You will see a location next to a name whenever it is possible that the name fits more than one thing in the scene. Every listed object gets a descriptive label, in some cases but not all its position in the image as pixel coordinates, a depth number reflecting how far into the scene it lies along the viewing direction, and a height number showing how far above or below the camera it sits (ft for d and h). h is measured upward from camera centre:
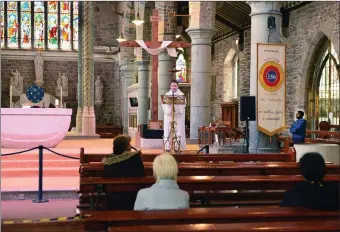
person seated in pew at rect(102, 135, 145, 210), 17.28 -1.46
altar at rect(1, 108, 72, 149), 38.09 -0.39
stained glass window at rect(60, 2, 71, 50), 92.53 +14.56
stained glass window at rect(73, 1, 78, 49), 92.79 +15.01
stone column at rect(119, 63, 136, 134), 82.64 +5.54
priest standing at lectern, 39.77 -0.08
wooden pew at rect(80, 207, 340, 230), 11.11 -1.90
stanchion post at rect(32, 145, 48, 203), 25.35 -3.27
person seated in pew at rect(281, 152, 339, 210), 12.19 -1.51
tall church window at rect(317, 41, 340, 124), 57.06 +2.92
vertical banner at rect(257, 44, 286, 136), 31.30 +1.55
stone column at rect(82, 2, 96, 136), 63.36 +4.40
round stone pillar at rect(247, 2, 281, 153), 32.55 +4.66
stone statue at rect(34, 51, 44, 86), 89.27 +7.66
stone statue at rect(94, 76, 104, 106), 90.89 +4.19
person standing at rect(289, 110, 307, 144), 34.14 -0.61
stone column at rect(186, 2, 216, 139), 48.62 +5.14
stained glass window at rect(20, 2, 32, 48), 91.30 +14.54
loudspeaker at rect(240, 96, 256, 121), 31.01 +0.57
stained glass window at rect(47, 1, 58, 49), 92.17 +14.48
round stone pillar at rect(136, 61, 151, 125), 68.13 +3.26
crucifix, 48.88 +6.25
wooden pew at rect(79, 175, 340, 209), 17.01 -2.05
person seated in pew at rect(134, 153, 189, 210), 12.87 -1.64
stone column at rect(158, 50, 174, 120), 61.00 +4.81
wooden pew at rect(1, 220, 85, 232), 16.98 -3.24
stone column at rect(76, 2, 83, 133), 65.26 +4.64
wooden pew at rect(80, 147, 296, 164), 23.48 -1.59
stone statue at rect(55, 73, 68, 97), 89.87 +5.53
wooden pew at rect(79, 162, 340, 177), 20.24 -1.76
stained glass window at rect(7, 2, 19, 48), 90.89 +14.45
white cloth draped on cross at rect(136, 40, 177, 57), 48.55 +6.07
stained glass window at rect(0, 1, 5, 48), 89.18 +14.57
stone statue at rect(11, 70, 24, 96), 87.35 +5.40
